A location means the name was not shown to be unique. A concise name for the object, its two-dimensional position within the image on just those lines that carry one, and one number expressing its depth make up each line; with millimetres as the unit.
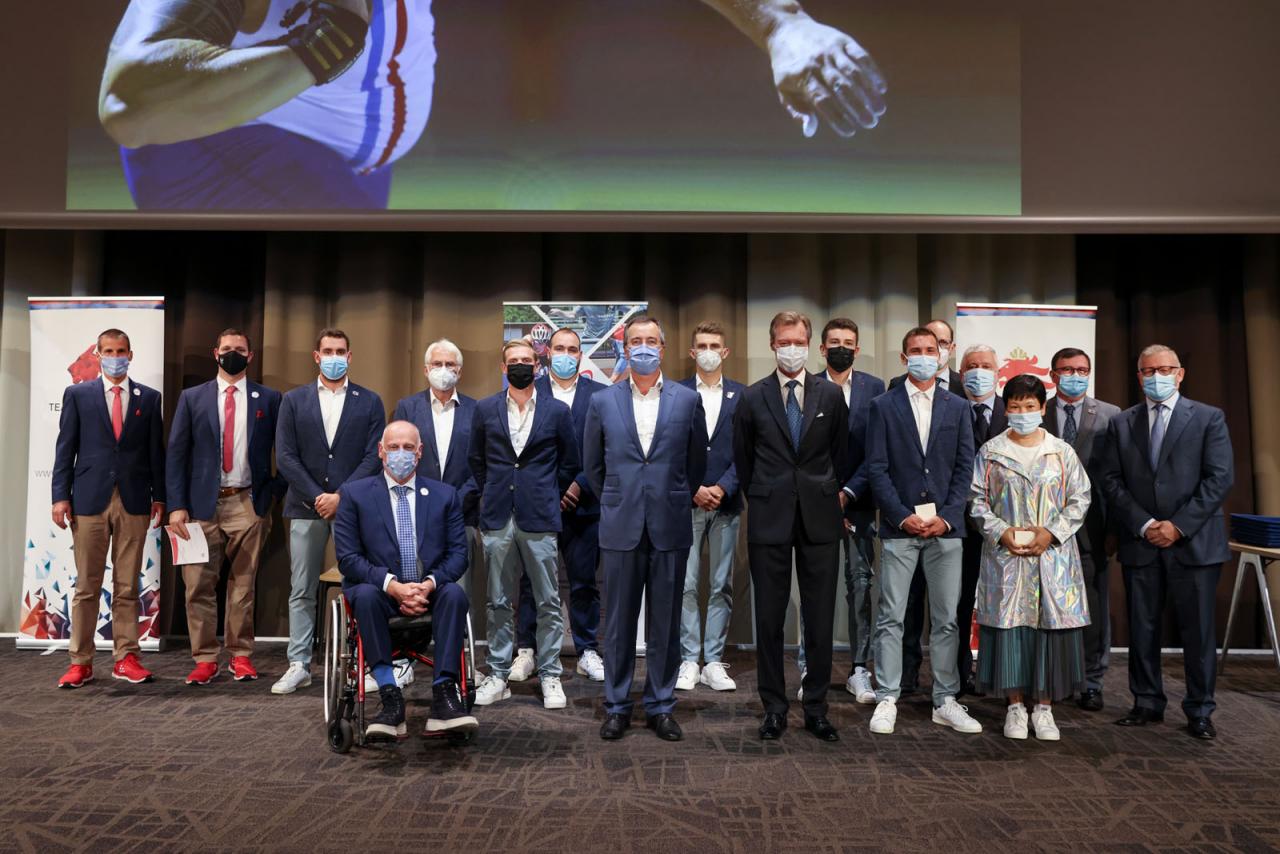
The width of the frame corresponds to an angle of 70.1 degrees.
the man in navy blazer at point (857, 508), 4188
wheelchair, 3455
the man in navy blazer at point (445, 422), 4512
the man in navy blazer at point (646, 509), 3678
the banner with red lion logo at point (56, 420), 5117
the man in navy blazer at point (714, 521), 4527
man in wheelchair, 3449
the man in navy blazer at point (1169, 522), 3764
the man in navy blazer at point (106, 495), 4492
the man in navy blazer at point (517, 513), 4188
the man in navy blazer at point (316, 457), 4457
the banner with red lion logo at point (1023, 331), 5121
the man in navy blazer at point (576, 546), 4566
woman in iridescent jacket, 3627
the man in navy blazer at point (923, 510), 3793
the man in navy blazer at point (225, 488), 4547
